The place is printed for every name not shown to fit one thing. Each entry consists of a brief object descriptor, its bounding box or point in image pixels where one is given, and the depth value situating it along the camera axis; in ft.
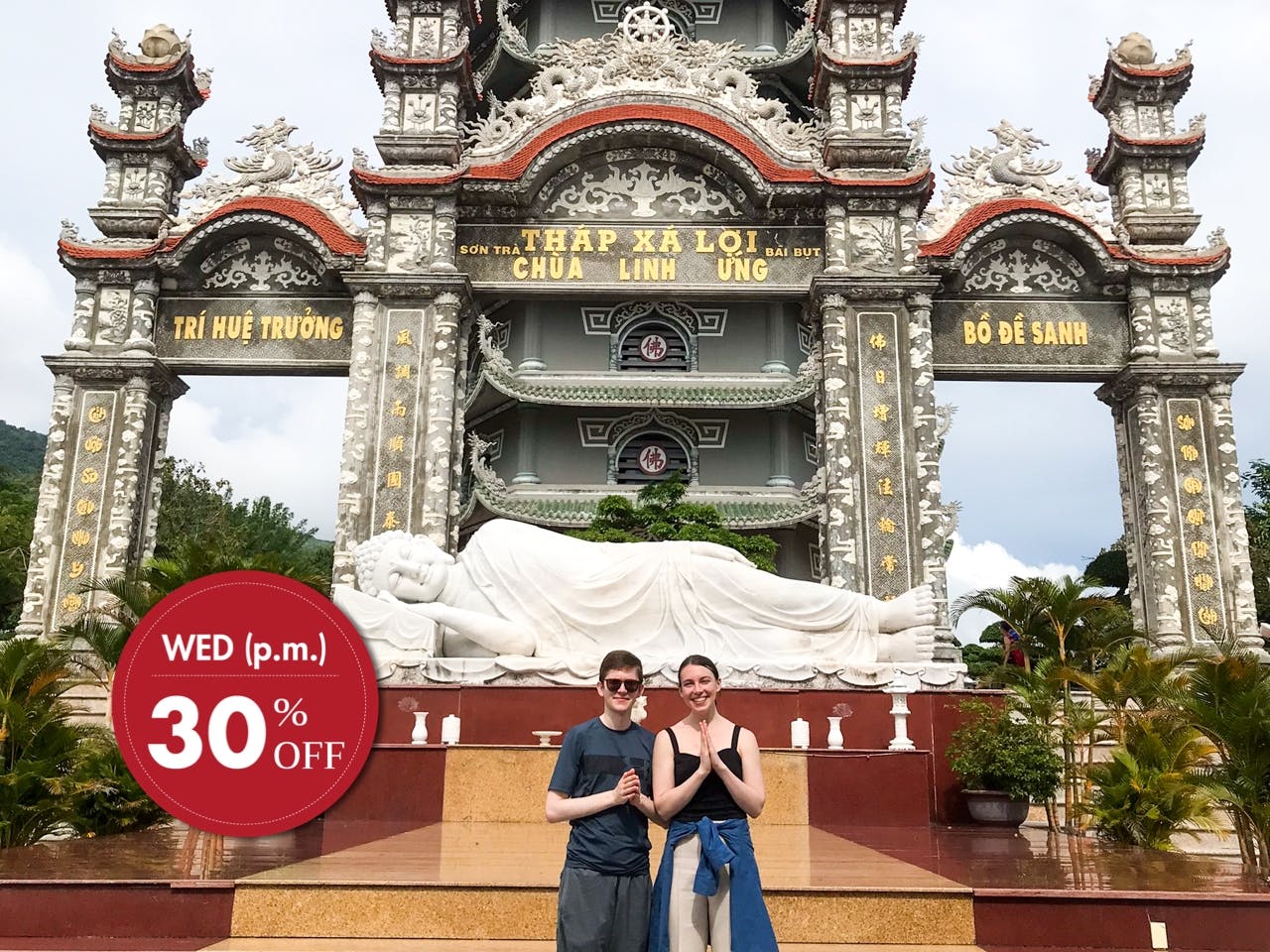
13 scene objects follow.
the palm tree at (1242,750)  21.85
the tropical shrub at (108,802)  24.13
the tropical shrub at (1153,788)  23.82
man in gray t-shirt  9.48
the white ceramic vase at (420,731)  25.10
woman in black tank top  9.60
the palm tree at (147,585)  31.40
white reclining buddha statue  27.99
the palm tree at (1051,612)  35.73
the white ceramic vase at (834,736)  24.91
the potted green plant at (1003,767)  26.00
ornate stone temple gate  49.01
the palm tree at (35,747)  23.82
